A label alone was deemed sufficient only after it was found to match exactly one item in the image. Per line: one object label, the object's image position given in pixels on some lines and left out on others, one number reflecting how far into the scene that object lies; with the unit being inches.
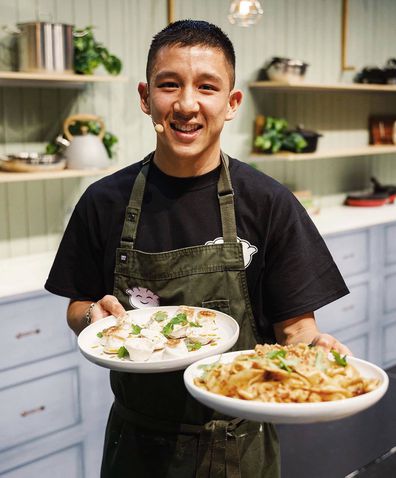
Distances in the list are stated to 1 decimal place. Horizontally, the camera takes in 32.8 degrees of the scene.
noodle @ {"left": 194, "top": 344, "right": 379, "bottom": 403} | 44.1
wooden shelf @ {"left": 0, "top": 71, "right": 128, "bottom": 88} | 114.9
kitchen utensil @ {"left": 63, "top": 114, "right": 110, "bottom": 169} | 124.0
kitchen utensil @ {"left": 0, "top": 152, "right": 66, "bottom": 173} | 118.0
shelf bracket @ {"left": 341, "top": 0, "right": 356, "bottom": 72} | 184.9
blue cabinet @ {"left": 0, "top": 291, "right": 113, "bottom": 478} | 106.8
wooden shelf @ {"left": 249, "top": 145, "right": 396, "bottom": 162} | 160.4
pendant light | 117.9
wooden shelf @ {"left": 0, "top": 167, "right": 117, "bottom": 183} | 114.1
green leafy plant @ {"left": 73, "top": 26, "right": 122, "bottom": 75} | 124.1
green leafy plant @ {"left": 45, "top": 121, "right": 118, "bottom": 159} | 129.6
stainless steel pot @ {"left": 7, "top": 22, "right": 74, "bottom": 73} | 116.5
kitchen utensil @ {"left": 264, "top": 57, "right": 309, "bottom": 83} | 158.1
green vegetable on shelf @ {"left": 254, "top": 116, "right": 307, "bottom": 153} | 161.9
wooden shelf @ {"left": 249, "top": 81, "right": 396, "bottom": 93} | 159.8
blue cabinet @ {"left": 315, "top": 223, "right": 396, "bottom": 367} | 158.7
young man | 57.8
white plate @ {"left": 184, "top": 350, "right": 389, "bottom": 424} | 40.5
